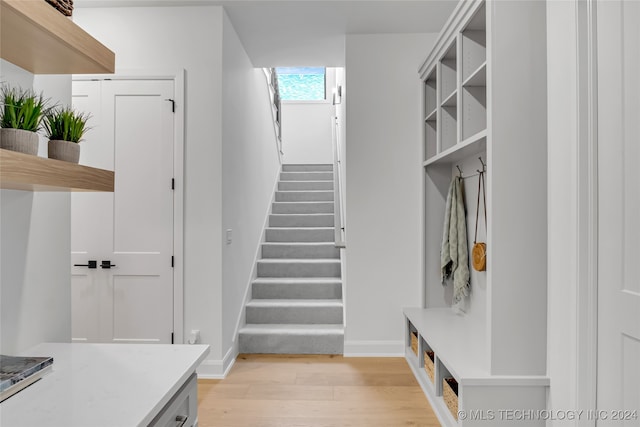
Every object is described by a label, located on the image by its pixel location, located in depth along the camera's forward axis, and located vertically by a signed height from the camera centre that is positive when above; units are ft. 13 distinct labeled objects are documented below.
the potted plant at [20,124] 3.46 +0.80
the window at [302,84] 23.67 +7.62
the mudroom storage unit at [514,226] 6.38 -0.16
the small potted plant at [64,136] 4.02 +0.80
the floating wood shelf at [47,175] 3.18 +0.37
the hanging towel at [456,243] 9.36 -0.65
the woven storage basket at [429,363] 8.63 -3.20
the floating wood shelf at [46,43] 3.37 +1.61
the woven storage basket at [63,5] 3.94 +2.09
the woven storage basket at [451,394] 7.06 -3.18
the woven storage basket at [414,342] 10.20 -3.19
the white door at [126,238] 9.87 -0.54
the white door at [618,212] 4.53 +0.05
